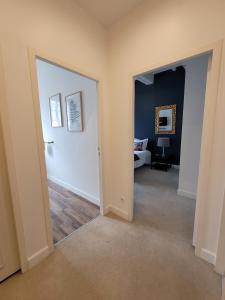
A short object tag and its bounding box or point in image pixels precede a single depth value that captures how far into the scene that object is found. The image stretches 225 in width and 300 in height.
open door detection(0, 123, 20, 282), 1.19
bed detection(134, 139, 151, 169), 4.17
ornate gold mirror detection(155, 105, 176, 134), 4.55
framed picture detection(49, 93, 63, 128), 2.85
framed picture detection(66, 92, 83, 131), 2.45
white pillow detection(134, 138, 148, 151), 4.81
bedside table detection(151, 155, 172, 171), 4.53
